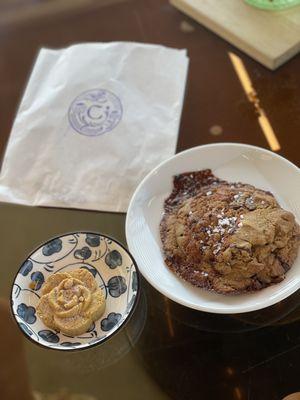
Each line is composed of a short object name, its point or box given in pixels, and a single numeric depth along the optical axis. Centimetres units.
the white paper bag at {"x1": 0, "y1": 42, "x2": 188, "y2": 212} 92
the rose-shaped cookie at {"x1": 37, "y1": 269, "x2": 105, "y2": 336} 72
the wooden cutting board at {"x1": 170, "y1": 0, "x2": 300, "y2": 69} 100
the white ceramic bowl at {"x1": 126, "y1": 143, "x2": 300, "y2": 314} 70
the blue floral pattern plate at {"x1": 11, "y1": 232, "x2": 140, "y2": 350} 72
